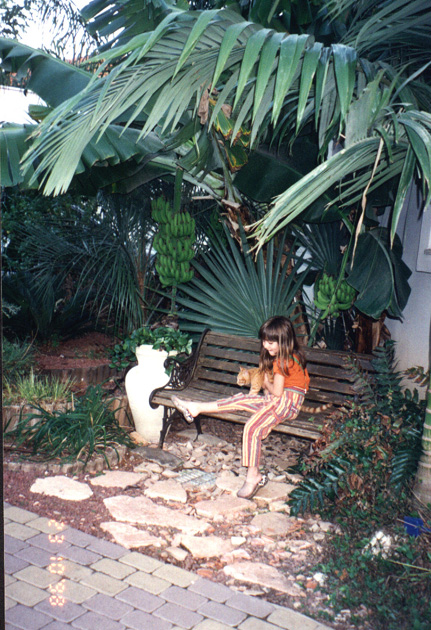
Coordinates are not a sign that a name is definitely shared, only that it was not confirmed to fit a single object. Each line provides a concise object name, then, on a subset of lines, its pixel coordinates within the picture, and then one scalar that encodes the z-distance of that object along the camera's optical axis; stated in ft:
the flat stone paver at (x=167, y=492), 14.24
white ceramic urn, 17.99
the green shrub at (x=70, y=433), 15.76
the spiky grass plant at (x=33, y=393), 18.25
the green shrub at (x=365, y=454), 12.64
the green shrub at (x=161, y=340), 18.42
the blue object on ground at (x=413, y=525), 11.18
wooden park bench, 15.60
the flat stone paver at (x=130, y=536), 11.87
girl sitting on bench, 14.60
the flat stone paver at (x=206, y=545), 11.69
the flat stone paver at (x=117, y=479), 14.62
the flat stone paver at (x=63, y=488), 13.89
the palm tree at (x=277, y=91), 8.55
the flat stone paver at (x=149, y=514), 12.85
